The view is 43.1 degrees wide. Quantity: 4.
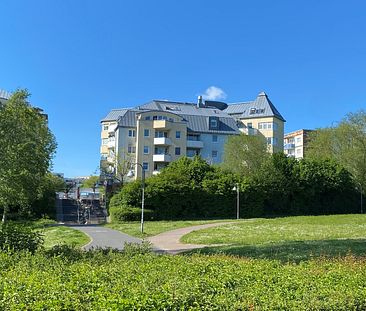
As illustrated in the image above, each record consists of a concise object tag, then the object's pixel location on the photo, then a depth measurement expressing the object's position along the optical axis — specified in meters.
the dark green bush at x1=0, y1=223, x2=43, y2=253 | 11.05
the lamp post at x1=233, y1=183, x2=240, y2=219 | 47.19
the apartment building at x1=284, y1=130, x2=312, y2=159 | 129.09
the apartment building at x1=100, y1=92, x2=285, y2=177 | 71.12
